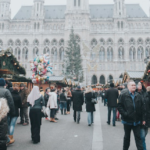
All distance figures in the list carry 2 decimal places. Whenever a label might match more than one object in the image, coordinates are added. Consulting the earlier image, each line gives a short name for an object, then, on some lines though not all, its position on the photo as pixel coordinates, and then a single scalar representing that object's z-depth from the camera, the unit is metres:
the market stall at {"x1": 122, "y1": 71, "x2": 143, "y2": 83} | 14.36
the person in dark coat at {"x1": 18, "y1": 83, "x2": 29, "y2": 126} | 8.55
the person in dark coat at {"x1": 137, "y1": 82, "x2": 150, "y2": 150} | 4.64
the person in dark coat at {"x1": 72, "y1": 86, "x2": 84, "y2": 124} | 9.36
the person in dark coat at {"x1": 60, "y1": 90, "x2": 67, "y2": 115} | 12.71
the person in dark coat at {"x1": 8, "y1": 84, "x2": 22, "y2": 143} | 5.97
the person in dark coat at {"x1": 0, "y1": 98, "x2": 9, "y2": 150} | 3.53
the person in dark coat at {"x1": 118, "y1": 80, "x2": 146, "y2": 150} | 4.38
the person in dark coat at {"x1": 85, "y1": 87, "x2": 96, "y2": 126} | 8.84
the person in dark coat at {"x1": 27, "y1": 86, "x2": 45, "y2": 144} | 5.96
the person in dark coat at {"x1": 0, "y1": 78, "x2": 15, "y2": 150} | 4.80
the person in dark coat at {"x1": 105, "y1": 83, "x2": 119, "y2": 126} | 8.88
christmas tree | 47.03
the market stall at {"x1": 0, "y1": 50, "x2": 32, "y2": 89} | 11.19
